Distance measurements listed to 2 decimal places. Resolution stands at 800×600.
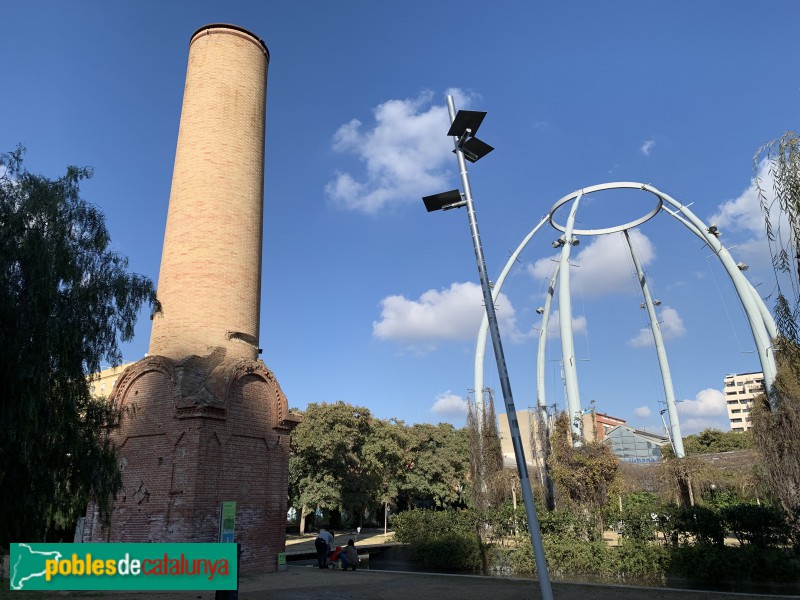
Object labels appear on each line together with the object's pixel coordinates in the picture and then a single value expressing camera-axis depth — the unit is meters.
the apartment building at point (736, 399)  129.88
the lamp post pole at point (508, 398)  6.50
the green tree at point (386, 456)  36.16
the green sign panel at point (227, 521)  13.68
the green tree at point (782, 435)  14.97
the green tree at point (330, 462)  33.62
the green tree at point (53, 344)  8.47
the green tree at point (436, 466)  41.34
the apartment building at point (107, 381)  48.70
